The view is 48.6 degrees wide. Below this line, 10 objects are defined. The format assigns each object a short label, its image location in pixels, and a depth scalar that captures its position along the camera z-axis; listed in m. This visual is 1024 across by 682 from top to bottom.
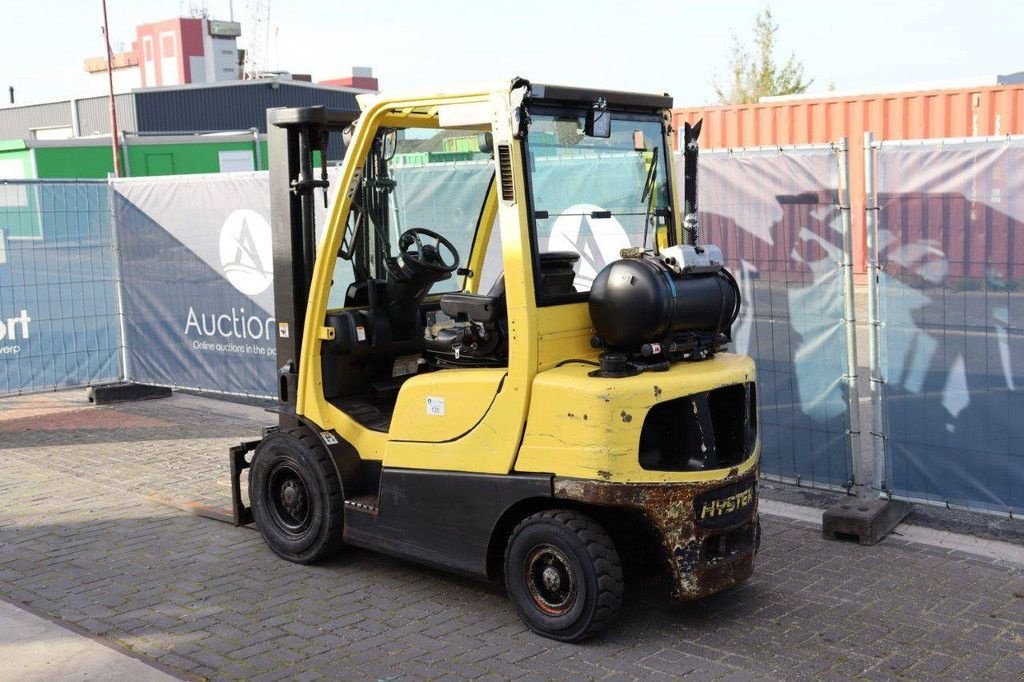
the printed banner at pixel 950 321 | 6.45
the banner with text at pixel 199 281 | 10.93
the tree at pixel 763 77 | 37.97
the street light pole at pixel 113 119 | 23.77
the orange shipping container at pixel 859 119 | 18.66
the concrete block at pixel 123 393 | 12.09
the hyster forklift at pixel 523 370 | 5.10
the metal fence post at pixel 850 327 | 7.04
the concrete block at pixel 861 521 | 6.57
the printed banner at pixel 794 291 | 7.21
